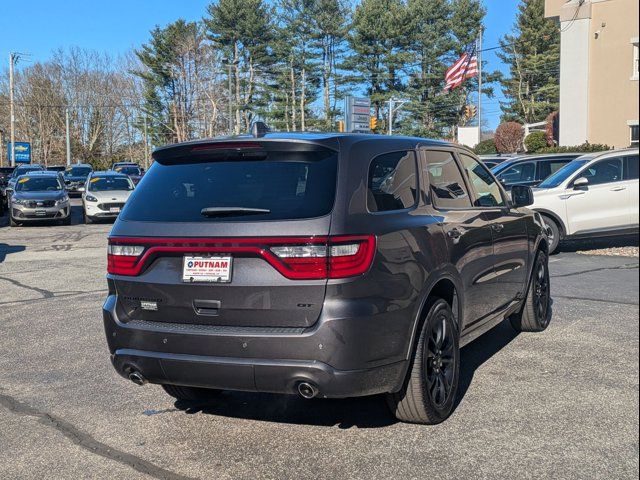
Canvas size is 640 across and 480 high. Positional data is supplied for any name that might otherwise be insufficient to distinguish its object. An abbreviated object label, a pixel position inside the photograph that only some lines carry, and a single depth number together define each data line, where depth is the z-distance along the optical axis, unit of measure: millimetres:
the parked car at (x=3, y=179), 26891
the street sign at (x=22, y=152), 63906
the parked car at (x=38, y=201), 21250
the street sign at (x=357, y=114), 28703
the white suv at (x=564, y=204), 10820
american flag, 29089
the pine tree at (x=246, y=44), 54312
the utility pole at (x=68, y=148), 64750
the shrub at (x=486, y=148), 35406
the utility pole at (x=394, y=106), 46422
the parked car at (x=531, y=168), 15008
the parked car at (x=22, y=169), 28025
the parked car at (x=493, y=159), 20062
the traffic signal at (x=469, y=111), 44544
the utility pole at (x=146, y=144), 69062
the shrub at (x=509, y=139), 33812
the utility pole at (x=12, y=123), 58219
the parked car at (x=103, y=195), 21703
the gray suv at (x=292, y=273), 3605
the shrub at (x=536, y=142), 28142
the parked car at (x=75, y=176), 39688
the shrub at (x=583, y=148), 18781
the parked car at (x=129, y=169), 42228
